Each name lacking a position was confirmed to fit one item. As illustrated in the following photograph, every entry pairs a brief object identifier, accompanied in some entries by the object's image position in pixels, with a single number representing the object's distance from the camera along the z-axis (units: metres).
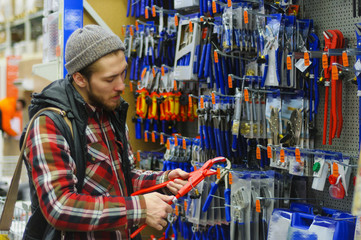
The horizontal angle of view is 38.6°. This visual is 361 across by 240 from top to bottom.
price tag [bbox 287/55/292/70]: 3.14
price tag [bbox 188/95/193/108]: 4.21
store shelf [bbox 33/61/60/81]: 4.60
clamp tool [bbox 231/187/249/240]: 3.30
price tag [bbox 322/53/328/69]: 2.92
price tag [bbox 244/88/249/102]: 3.35
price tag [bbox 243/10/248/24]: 3.38
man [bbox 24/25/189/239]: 1.95
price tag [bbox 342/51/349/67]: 2.80
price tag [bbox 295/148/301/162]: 3.04
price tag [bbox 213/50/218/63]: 3.62
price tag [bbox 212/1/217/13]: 3.69
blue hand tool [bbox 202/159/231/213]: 3.54
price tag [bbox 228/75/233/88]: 3.55
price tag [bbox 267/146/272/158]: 3.22
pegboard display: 3.16
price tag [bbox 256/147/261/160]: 3.34
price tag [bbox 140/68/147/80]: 4.67
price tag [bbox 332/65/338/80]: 2.90
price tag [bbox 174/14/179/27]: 4.24
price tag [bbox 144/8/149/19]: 4.65
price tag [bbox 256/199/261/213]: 3.24
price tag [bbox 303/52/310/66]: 3.07
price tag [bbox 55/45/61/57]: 4.46
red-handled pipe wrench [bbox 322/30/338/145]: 2.99
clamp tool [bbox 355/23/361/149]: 2.76
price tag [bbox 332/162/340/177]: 2.88
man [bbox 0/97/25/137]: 6.96
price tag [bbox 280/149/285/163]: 3.13
